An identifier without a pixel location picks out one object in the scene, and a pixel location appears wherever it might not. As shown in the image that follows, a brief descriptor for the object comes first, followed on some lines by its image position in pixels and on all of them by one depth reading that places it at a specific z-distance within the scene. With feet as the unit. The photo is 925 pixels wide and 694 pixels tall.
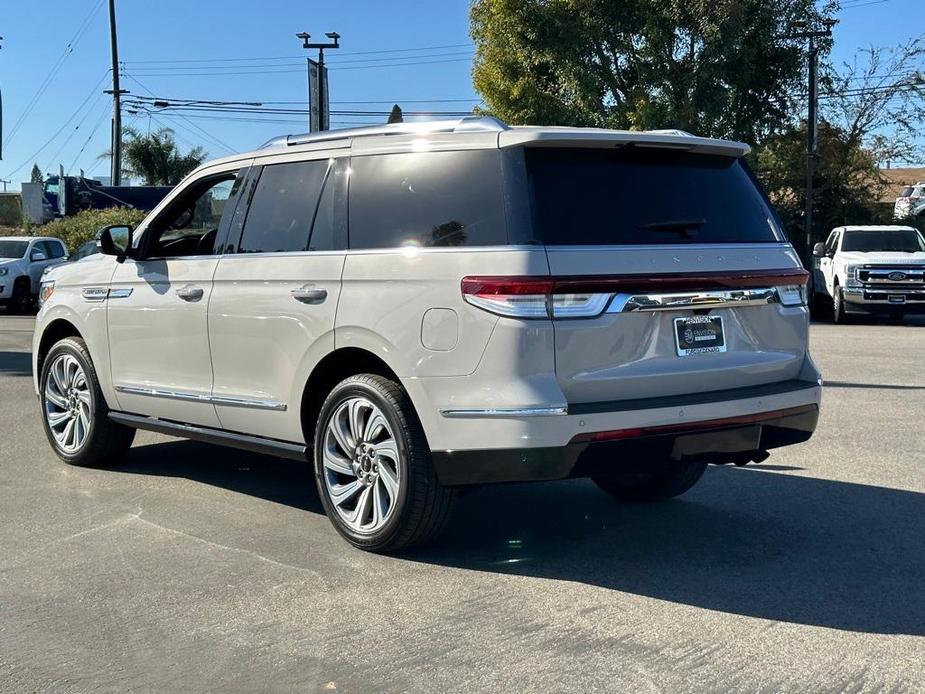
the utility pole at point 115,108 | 141.79
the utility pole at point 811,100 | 89.25
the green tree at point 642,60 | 89.76
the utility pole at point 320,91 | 63.36
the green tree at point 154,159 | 173.58
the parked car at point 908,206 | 117.60
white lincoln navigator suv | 15.66
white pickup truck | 68.33
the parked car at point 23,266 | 81.10
